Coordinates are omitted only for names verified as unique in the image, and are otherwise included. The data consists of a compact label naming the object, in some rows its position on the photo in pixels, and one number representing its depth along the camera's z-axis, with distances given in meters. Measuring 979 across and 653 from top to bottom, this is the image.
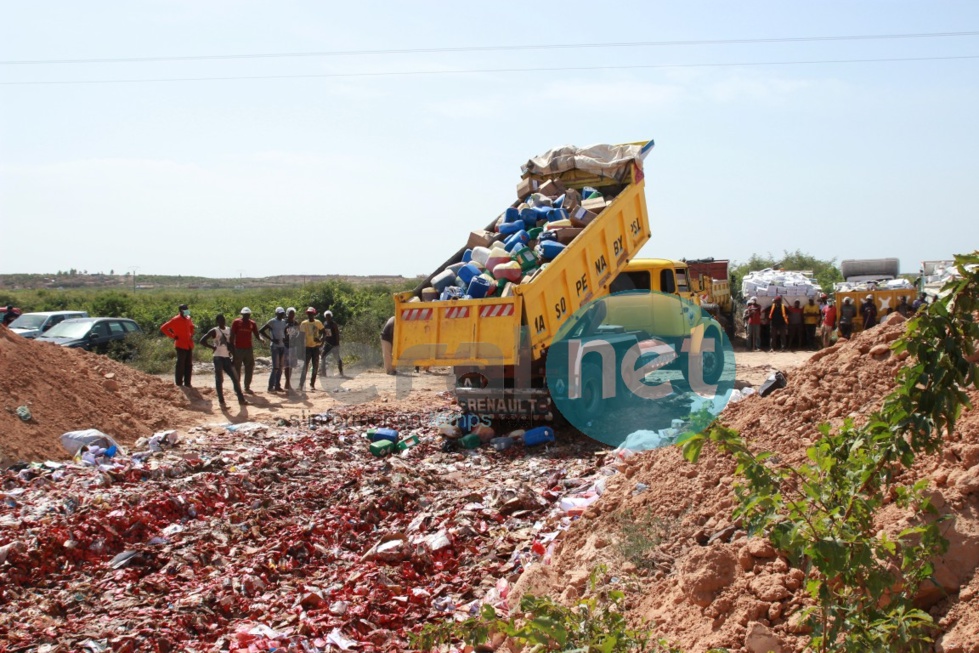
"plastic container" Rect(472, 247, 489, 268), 10.70
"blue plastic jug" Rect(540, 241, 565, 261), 10.30
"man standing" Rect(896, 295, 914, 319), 20.15
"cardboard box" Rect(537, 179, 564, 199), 11.78
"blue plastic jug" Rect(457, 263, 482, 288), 10.44
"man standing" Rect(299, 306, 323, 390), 15.87
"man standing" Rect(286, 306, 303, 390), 15.66
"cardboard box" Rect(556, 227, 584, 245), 10.56
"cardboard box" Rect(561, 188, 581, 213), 11.19
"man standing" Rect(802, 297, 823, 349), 22.39
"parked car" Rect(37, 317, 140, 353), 18.38
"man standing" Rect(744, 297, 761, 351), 22.06
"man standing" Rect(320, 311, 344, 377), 17.33
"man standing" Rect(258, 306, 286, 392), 15.35
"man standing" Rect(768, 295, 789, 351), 21.52
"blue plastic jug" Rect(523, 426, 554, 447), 9.52
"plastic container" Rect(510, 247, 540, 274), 10.38
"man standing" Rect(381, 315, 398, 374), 10.70
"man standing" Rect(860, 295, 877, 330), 20.28
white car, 19.93
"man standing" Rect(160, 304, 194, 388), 13.88
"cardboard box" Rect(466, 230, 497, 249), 11.14
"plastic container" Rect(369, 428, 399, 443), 10.05
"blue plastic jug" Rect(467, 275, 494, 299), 10.09
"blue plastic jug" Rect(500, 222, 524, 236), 11.15
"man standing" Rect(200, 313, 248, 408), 13.68
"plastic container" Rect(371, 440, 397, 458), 9.76
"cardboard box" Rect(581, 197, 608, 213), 10.94
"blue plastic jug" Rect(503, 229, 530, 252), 10.77
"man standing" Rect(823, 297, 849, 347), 20.14
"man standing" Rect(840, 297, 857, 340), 20.73
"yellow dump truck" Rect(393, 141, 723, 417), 9.63
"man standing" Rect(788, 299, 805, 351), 22.17
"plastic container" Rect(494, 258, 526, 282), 10.10
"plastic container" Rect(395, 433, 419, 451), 9.96
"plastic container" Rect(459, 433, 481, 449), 9.75
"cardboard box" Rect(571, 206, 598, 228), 10.79
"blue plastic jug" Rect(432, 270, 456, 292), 10.61
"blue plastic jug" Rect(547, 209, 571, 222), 11.05
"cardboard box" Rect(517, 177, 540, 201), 12.00
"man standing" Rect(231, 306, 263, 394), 14.38
